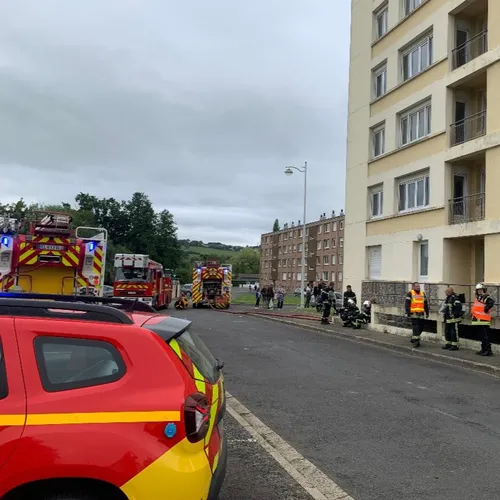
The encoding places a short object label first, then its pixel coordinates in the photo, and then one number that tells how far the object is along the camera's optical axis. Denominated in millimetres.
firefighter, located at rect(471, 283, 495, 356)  12711
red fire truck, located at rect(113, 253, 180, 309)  27031
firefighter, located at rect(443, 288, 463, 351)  13773
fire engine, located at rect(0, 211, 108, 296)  11086
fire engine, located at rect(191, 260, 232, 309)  35031
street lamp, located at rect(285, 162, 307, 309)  32728
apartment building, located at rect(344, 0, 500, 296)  15898
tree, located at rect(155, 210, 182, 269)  84406
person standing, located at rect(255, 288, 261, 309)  38106
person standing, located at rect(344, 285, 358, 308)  20891
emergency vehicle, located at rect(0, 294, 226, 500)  2646
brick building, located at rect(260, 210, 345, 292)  86875
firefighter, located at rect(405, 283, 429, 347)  14438
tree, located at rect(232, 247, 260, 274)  158500
